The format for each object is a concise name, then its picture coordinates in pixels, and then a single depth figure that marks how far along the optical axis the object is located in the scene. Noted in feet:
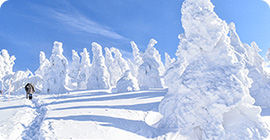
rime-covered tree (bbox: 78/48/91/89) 157.60
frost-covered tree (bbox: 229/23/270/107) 54.70
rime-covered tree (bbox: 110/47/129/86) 147.54
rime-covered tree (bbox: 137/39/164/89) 99.40
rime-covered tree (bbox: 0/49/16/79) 135.38
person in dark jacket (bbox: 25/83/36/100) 53.21
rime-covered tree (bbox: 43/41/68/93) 85.51
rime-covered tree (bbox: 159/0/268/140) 20.10
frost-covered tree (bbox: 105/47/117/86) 147.54
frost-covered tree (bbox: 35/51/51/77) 168.45
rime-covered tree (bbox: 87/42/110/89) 108.88
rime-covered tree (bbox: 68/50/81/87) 169.99
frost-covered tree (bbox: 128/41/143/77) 173.06
